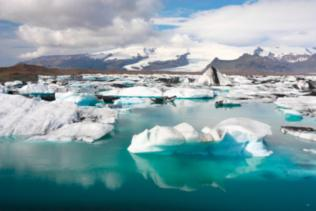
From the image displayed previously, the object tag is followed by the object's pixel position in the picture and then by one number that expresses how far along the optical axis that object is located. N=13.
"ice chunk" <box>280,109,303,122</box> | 12.35
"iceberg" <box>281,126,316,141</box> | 9.02
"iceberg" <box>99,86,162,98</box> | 19.66
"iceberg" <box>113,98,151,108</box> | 15.36
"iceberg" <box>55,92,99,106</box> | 14.93
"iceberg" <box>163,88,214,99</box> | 20.35
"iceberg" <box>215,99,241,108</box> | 16.24
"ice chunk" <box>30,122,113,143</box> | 8.49
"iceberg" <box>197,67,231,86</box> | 30.41
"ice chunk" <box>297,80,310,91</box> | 25.52
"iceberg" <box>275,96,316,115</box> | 14.22
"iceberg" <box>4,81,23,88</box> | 25.69
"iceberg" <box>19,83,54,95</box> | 19.67
